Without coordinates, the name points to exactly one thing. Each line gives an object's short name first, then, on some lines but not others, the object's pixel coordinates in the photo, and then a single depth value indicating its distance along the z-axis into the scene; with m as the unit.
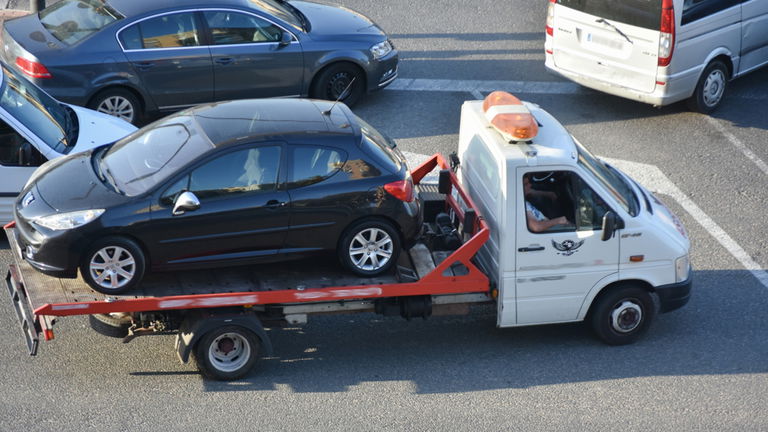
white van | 25.75
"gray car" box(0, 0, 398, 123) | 24.08
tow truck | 15.90
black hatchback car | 15.53
